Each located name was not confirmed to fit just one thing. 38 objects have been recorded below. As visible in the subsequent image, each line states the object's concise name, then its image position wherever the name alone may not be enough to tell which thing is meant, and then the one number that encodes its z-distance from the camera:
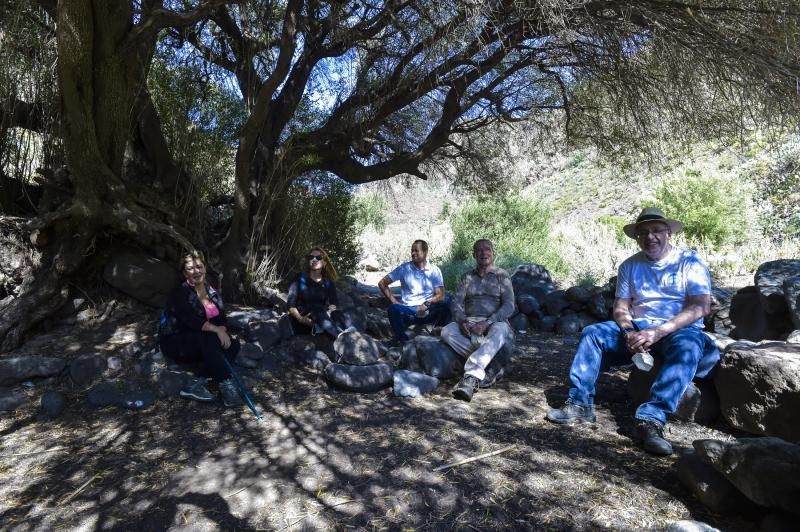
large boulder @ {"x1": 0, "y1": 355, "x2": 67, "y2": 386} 4.27
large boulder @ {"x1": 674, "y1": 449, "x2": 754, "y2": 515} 2.43
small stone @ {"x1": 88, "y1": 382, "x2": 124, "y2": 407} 4.11
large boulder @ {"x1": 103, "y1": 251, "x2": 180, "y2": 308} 5.31
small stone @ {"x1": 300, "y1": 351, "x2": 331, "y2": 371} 5.00
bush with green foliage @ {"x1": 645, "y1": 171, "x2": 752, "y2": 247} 11.67
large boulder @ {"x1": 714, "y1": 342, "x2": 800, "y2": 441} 2.96
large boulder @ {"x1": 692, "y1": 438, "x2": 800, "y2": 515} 2.20
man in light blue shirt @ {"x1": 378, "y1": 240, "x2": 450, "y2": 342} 5.79
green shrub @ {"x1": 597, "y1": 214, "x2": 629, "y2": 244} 12.66
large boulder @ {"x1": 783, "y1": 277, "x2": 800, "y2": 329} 4.50
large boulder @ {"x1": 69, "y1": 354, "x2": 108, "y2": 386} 4.41
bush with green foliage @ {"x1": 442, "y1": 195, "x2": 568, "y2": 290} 11.43
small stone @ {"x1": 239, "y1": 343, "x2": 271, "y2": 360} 4.91
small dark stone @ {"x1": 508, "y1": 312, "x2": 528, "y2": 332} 7.46
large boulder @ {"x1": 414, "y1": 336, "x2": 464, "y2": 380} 4.70
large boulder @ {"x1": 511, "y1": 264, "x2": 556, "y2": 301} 8.27
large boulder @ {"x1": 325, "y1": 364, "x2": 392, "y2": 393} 4.46
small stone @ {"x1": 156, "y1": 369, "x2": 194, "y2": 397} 4.25
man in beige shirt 4.48
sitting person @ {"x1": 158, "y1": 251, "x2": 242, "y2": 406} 4.21
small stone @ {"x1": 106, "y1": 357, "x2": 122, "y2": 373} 4.56
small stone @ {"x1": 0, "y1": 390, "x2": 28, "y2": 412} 4.02
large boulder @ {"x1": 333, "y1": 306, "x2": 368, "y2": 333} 5.98
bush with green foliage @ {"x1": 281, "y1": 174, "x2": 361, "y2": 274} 7.20
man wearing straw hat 3.33
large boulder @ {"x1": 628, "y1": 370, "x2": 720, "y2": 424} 3.45
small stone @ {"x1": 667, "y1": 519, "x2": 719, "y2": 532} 2.22
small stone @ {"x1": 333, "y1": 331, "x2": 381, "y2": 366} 4.91
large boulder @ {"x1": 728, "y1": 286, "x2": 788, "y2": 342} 4.95
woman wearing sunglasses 5.36
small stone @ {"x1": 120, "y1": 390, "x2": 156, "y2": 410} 4.07
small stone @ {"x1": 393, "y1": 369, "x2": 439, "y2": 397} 4.35
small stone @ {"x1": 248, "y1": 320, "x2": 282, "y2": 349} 5.22
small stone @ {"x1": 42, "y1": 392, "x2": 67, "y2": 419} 3.94
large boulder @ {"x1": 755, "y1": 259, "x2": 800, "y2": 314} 4.85
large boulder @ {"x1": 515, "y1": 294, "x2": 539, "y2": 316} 7.75
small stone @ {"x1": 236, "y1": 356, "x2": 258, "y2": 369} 4.81
